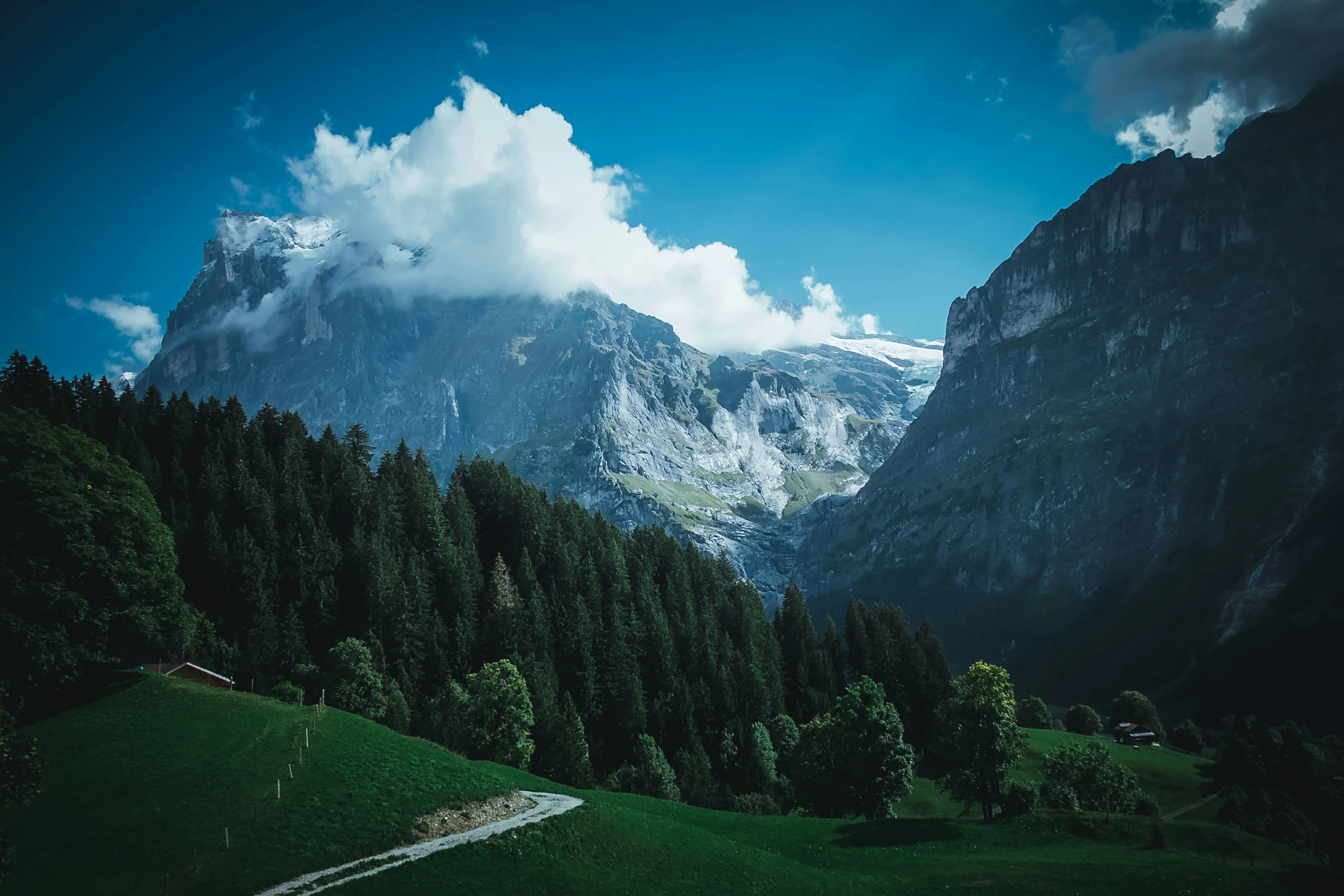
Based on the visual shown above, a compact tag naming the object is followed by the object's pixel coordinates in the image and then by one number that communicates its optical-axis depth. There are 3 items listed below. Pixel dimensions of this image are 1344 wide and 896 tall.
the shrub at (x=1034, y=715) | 141.25
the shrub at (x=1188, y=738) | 132.88
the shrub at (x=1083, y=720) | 143.25
